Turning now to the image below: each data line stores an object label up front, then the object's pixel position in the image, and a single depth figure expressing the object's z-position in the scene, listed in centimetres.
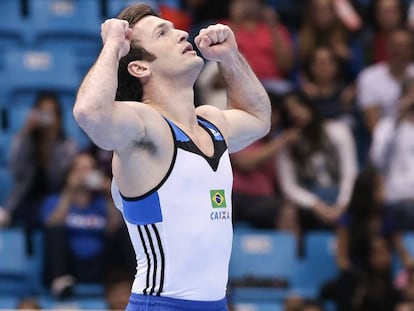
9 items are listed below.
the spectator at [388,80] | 1119
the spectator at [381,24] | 1179
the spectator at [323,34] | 1158
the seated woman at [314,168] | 1027
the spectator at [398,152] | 1035
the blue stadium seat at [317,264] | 1000
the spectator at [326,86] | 1093
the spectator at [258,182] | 1007
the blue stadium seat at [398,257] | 993
